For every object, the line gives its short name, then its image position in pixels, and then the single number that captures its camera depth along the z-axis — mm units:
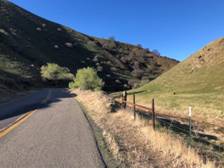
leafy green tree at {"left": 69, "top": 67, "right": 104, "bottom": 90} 29483
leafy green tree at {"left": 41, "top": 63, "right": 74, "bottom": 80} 44323
